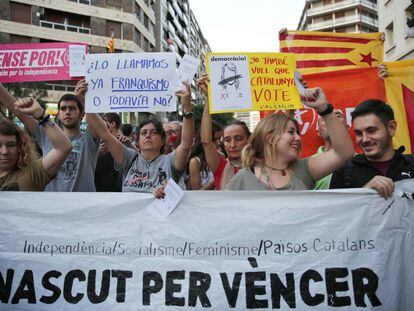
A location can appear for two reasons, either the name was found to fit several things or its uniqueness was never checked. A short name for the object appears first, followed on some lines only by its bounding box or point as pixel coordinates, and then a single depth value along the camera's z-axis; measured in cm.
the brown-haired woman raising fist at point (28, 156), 278
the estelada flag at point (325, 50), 491
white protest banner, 222
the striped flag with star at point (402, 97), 400
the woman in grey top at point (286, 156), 245
